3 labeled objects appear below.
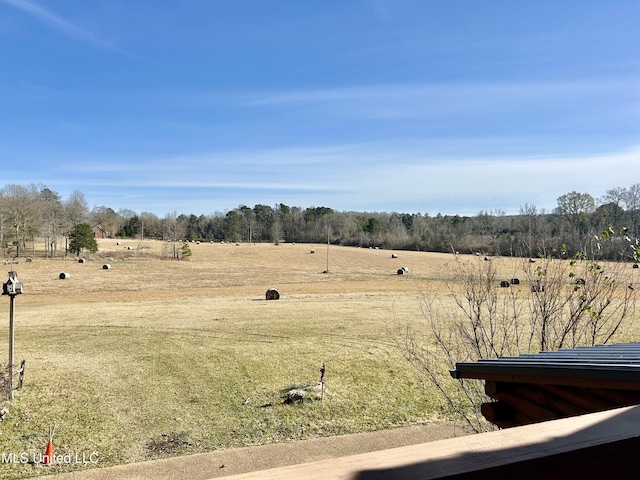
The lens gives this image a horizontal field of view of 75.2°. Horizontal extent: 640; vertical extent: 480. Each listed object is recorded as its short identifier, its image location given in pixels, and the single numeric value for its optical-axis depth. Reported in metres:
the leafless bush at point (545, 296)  8.02
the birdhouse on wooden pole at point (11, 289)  10.08
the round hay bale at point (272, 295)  27.14
